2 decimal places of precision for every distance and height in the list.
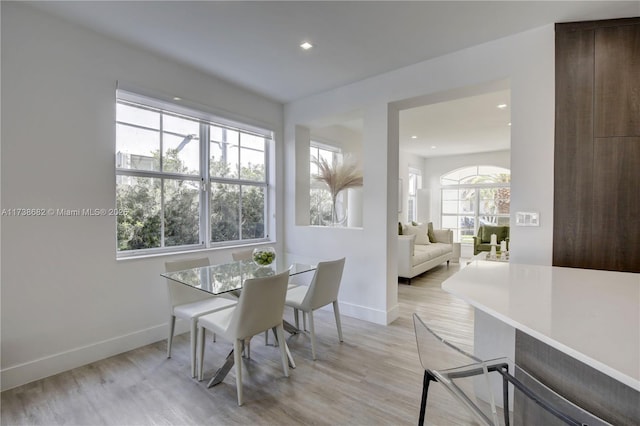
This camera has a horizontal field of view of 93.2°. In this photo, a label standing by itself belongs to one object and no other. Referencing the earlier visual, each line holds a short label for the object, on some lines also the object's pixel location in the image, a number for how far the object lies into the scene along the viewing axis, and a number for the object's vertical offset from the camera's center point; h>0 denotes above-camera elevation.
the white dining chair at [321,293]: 2.56 -0.72
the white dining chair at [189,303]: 2.29 -0.79
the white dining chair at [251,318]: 1.94 -0.74
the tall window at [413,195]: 8.27 +0.44
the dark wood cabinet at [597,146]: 2.04 +0.45
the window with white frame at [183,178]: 2.84 +0.36
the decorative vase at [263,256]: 2.72 -0.41
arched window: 7.89 +0.33
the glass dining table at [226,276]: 2.15 -0.52
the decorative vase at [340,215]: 5.17 -0.07
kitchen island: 0.82 -0.36
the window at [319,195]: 4.87 +0.26
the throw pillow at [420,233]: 6.36 -0.46
